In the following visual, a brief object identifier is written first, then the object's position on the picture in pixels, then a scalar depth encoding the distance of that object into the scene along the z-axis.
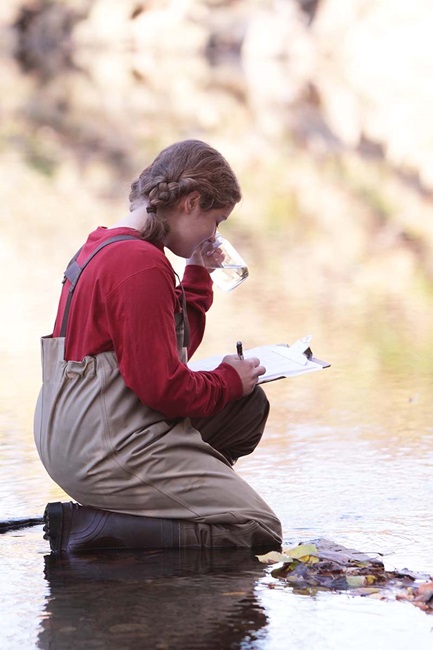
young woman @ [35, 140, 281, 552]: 7.06
